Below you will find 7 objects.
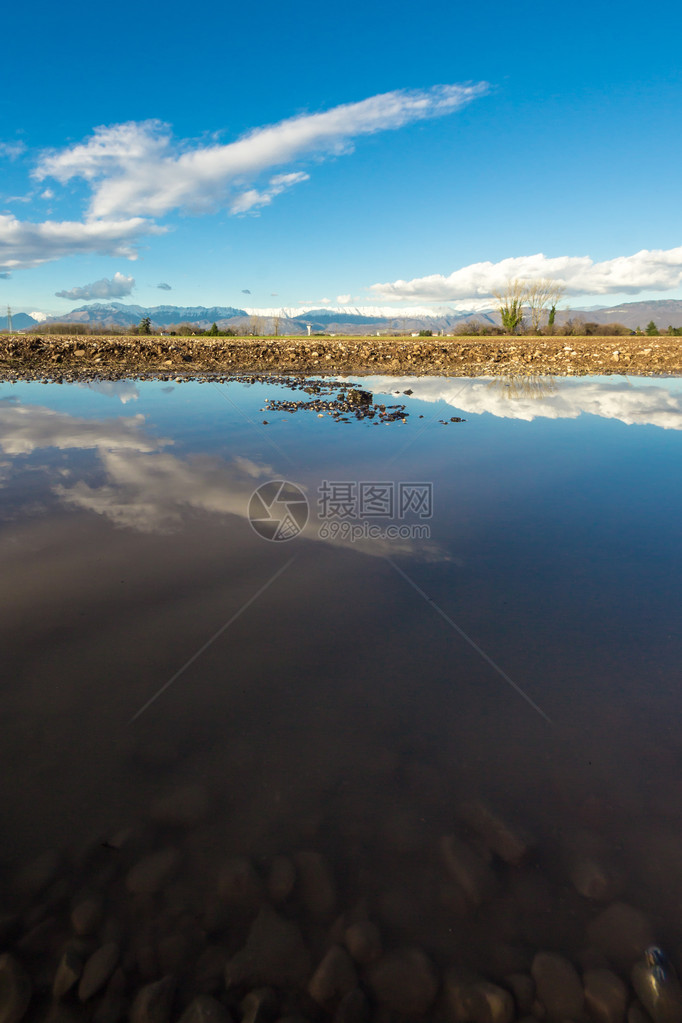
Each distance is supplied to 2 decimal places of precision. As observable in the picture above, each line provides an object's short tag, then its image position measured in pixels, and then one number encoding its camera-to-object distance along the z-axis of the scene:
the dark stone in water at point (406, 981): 0.66
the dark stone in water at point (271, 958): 0.68
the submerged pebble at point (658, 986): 0.66
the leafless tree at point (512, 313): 55.53
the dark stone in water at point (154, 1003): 0.65
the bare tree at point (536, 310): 63.06
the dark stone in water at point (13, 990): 0.65
